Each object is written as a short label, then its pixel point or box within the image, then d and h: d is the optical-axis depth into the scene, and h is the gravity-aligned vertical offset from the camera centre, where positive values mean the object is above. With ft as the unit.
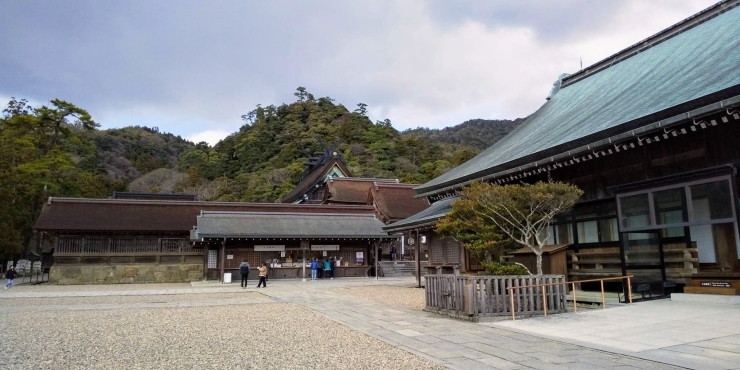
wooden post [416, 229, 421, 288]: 61.70 -0.84
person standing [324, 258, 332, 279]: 87.81 -2.85
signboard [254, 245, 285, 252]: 87.25 +1.21
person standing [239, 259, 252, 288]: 69.21 -2.31
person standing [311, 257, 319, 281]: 84.17 -2.52
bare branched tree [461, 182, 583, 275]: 32.27 +3.13
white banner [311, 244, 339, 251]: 90.98 +1.22
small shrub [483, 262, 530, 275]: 32.96 -1.31
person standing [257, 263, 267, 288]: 67.92 -3.04
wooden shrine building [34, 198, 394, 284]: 82.58 +2.84
